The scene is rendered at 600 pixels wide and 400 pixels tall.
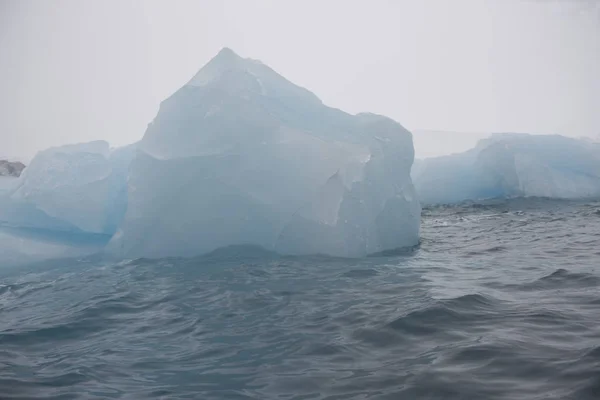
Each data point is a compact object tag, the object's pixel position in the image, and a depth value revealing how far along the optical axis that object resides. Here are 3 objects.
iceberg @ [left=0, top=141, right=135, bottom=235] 9.89
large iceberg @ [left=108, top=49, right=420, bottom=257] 8.49
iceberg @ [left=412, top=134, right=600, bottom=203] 16.06
